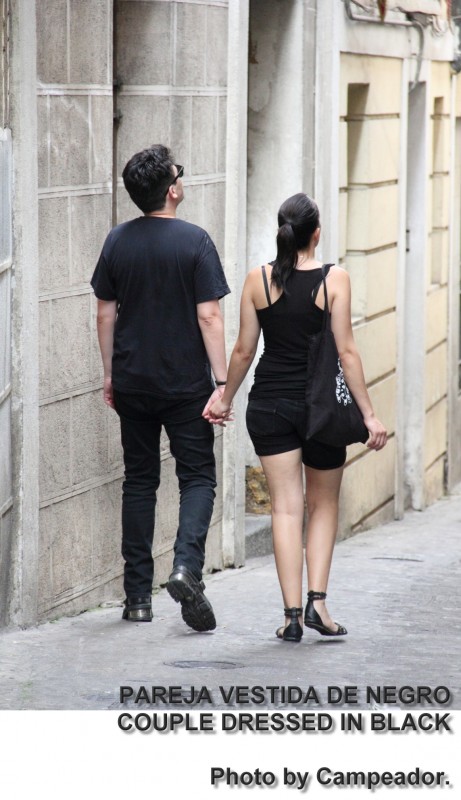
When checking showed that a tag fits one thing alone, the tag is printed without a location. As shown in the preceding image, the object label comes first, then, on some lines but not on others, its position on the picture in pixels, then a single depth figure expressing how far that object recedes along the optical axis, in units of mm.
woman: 12812
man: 13156
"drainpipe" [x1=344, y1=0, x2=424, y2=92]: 22184
